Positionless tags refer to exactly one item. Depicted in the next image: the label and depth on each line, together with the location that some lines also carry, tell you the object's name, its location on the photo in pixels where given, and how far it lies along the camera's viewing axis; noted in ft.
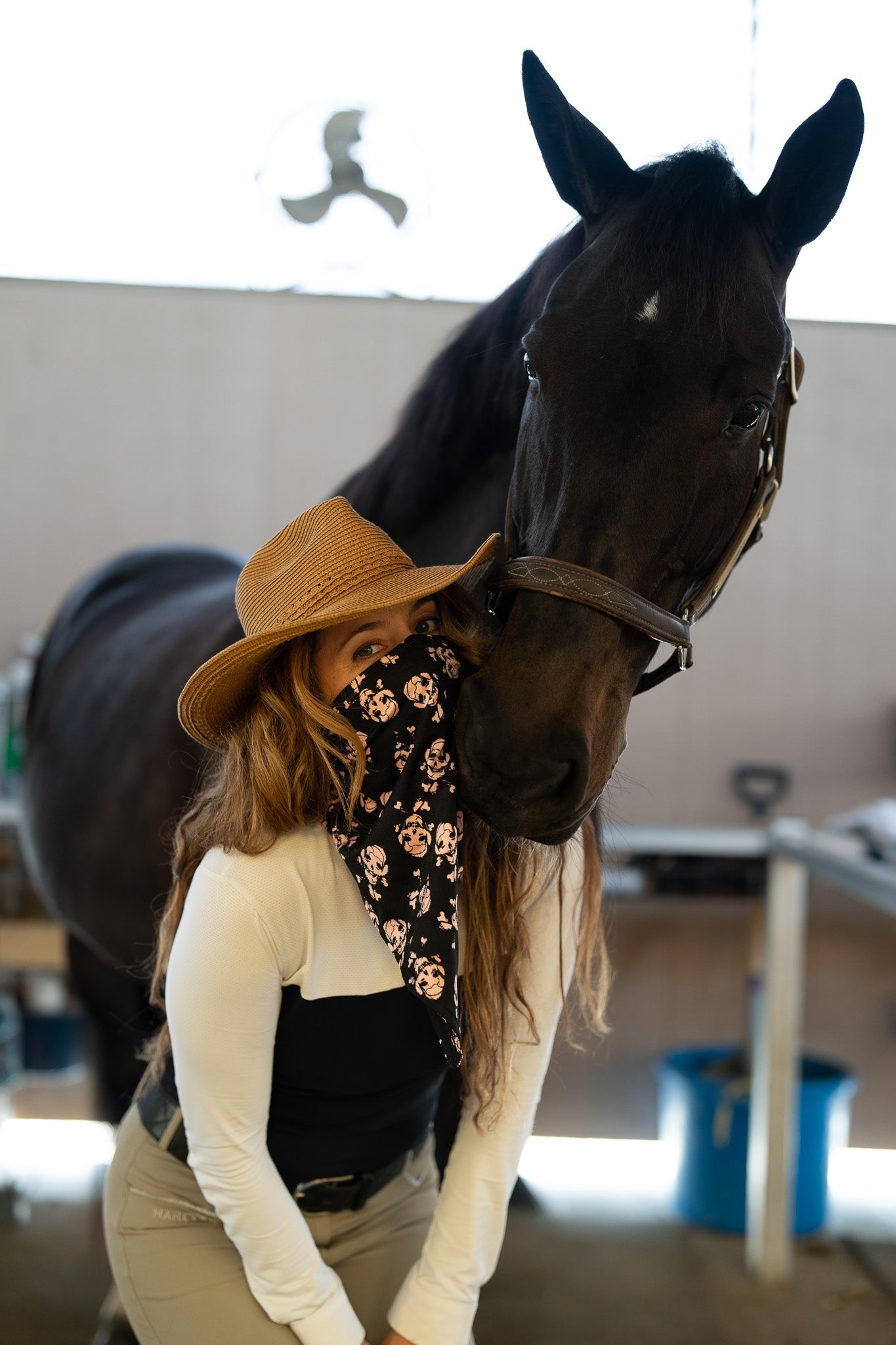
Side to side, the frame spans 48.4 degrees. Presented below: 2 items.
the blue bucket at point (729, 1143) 6.97
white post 6.04
